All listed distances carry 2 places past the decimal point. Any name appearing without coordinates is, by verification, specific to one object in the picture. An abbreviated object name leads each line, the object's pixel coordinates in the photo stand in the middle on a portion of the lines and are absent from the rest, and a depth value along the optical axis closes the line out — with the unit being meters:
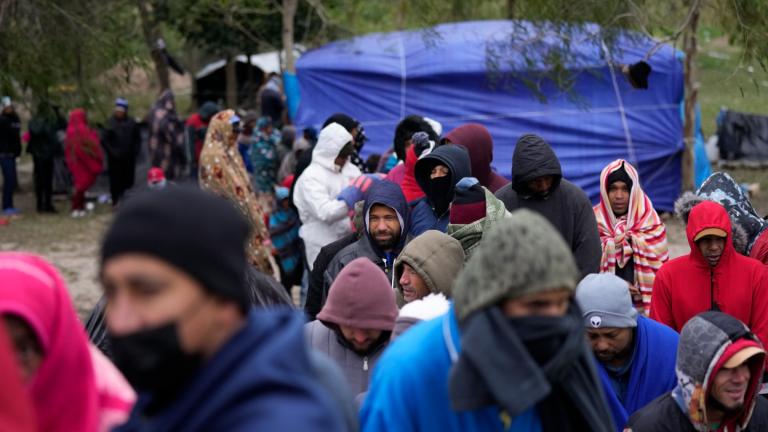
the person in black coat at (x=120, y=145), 17.47
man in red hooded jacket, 5.71
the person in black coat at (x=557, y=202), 6.44
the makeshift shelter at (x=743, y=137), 18.38
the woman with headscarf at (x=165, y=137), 17.30
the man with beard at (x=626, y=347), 4.65
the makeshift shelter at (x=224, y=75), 26.56
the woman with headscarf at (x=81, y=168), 16.73
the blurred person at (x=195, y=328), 1.92
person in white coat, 8.27
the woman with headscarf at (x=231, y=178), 8.41
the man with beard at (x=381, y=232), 6.17
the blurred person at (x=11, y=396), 2.10
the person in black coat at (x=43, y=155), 17.41
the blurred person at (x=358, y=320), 4.21
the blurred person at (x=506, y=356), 2.69
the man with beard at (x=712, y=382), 4.00
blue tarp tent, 15.34
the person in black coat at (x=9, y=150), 17.11
